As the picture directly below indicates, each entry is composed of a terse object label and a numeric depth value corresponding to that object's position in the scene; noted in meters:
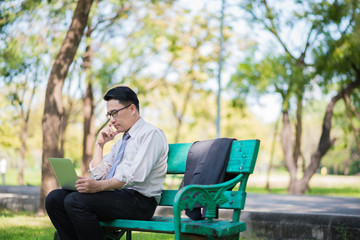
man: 3.88
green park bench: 3.46
